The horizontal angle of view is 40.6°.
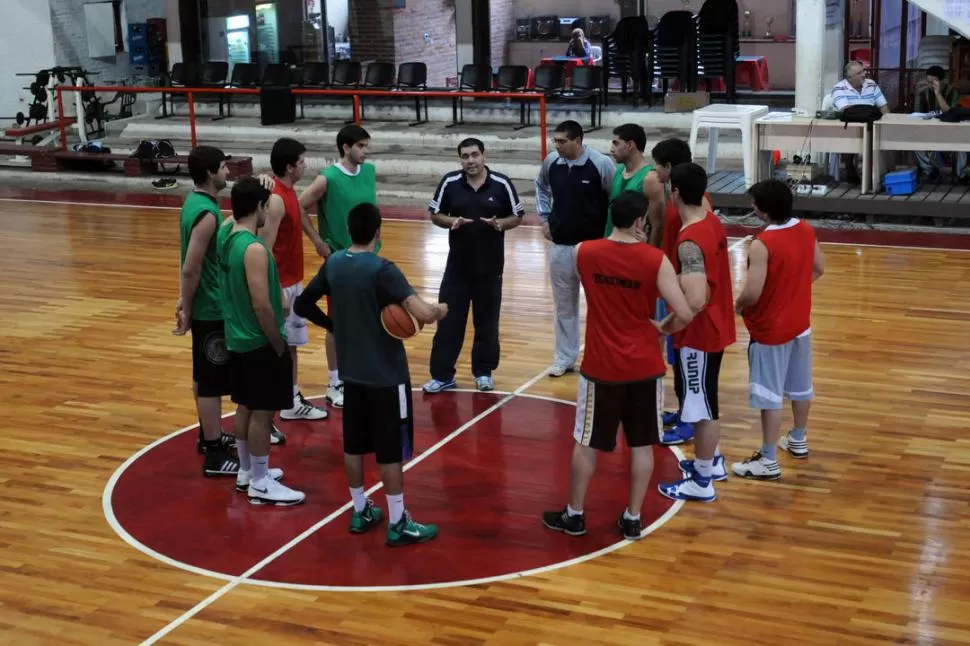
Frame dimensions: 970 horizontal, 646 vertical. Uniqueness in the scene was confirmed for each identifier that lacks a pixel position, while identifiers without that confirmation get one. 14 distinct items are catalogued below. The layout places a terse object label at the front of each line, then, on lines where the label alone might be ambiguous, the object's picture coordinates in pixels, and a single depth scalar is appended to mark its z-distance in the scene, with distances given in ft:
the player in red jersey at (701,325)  20.70
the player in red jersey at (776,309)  21.65
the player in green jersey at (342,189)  26.03
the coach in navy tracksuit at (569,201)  26.68
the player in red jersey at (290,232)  24.38
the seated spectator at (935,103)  46.24
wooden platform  42.73
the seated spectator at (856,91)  44.73
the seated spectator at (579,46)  64.75
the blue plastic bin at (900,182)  43.65
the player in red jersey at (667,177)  23.22
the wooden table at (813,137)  44.50
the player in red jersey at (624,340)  19.06
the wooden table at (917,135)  43.24
